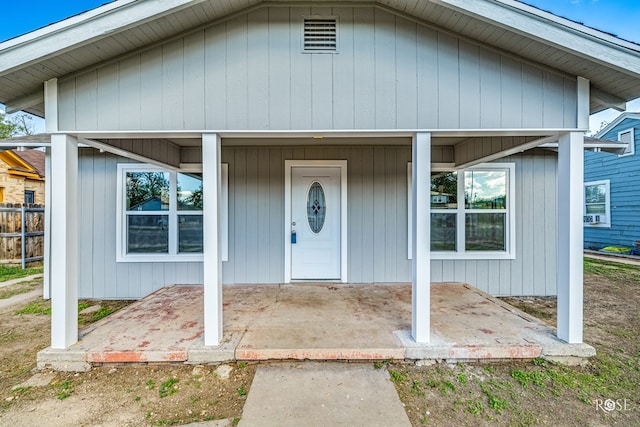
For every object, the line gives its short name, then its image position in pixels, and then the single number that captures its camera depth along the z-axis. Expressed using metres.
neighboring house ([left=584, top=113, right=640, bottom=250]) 9.15
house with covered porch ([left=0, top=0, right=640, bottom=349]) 2.60
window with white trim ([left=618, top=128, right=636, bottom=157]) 9.13
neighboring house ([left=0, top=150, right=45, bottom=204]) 10.55
